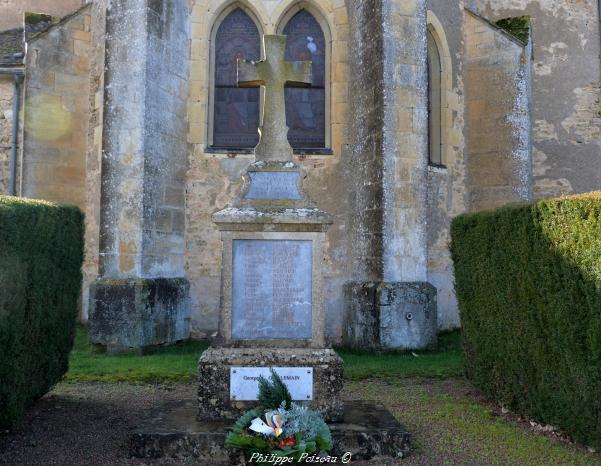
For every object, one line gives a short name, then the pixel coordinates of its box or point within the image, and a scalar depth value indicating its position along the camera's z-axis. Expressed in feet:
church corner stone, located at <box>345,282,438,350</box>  28.37
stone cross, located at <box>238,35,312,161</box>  17.02
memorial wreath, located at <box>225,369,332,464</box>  12.75
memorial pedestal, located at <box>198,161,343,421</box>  15.34
